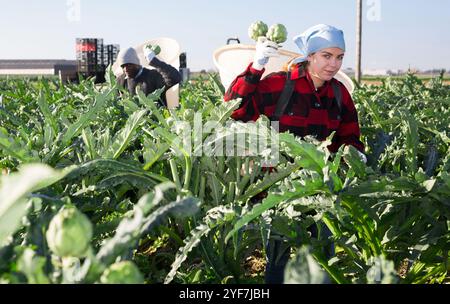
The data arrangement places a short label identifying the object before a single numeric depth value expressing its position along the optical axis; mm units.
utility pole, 16656
